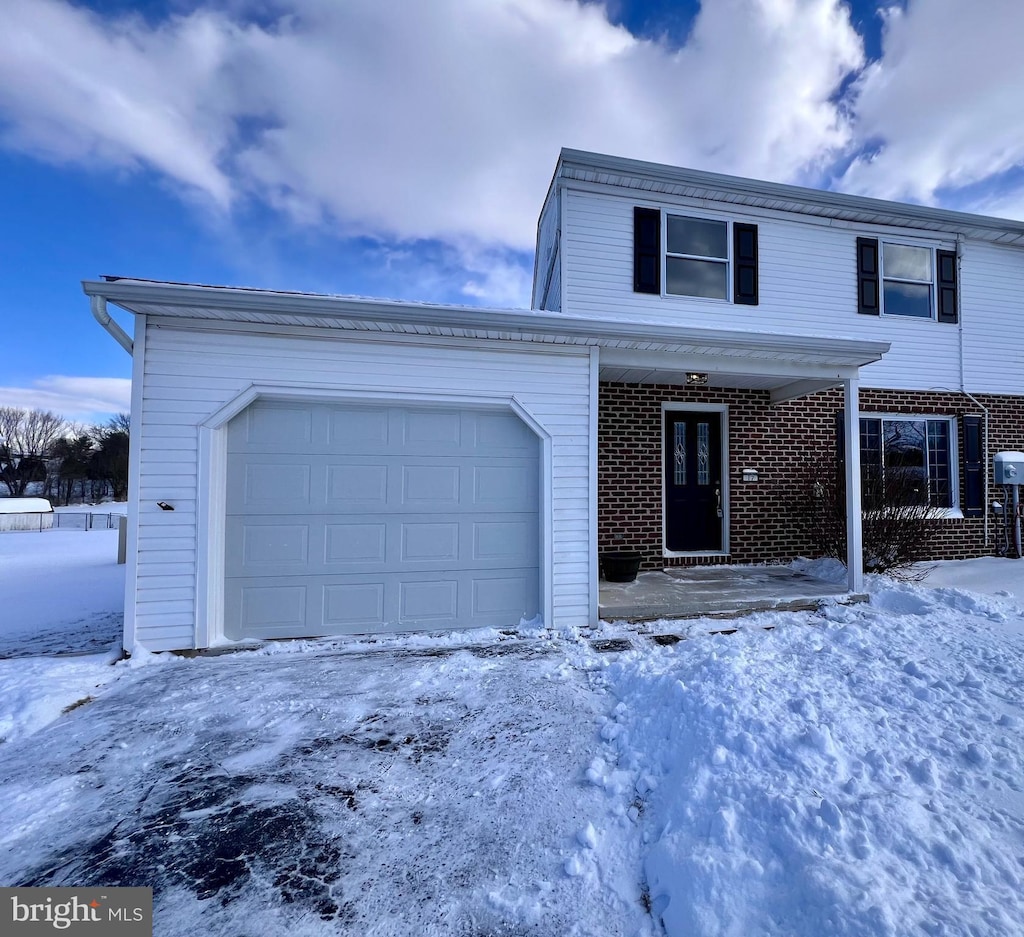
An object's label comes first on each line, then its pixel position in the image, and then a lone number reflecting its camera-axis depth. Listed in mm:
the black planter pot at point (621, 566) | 5984
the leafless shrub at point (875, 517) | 6219
